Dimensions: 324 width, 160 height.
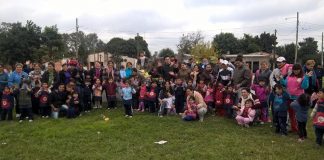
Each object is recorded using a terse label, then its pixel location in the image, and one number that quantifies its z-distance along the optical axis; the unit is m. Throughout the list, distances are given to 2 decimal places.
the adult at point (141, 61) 17.06
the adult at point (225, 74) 13.47
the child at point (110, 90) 15.48
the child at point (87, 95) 15.01
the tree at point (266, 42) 86.56
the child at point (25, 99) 13.50
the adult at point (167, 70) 14.77
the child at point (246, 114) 11.73
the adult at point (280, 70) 11.21
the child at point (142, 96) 14.73
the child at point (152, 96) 14.33
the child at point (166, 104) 13.77
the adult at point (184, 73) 14.40
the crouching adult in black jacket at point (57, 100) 13.96
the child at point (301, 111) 9.65
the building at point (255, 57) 72.82
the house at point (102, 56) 75.05
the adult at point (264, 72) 12.30
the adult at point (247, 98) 11.97
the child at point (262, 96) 12.18
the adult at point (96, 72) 15.81
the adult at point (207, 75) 14.21
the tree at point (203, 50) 60.99
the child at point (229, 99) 13.09
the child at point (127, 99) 13.76
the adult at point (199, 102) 12.56
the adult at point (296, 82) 10.11
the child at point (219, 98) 13.34
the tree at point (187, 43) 69.31
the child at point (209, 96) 13.65
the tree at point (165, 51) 77.09
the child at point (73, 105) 13.85
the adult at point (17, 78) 14.02
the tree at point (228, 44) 82.38
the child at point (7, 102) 13.62
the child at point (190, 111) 12.62
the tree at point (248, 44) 82.12
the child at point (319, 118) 9.15
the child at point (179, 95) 13.83
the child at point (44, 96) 13.95
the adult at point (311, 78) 10.45
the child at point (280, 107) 10.51
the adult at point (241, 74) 12.76
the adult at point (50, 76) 14.58
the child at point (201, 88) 13.91
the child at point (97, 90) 15.34
